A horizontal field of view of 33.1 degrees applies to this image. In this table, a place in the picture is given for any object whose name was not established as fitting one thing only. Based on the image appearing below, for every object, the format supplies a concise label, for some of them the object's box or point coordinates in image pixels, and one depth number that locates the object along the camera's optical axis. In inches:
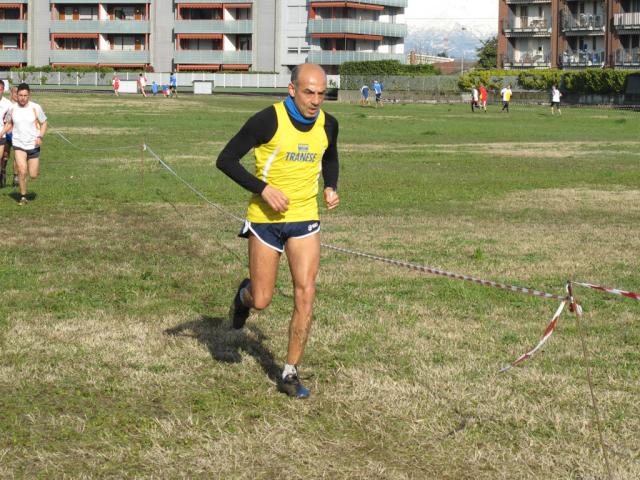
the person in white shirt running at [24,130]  666.2
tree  5880.9
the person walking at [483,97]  2532.0
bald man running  261.6
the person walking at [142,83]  3154.5
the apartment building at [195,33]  4362.7
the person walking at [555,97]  2322.3
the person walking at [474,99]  2528.1
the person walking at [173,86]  3149.6
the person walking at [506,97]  2469.2
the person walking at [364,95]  2849.4
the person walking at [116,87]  3231.3
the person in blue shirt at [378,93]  2755.9
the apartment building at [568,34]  3405.5
